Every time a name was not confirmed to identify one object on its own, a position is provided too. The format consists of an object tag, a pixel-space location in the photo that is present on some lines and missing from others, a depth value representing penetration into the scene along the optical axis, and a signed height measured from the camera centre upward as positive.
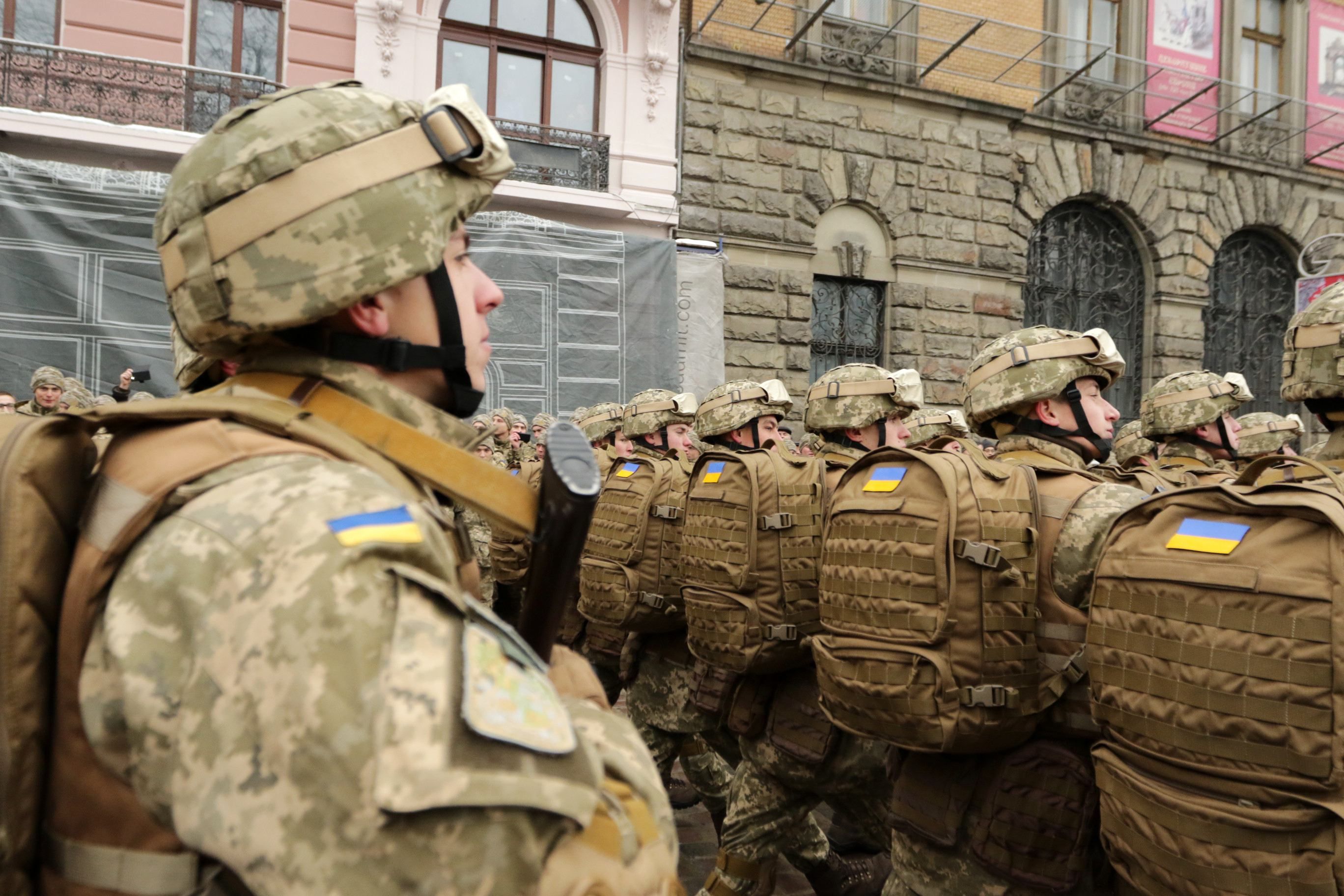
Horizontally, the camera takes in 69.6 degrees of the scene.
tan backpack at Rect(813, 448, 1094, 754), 2.86 -0.42
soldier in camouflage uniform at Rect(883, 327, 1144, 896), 2.88 +0.06
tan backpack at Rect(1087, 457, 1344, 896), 1.99 -0.45
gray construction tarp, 10.52 +1.93
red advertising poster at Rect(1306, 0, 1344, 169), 17.52 +7.50
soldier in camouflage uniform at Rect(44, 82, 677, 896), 0.96 -0.21
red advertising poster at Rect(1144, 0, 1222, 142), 16.33 +7.25
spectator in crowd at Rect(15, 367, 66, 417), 8.62 +0.48
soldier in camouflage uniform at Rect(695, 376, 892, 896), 4.00 -1.41
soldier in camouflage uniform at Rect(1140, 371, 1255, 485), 5.12 +0.36
